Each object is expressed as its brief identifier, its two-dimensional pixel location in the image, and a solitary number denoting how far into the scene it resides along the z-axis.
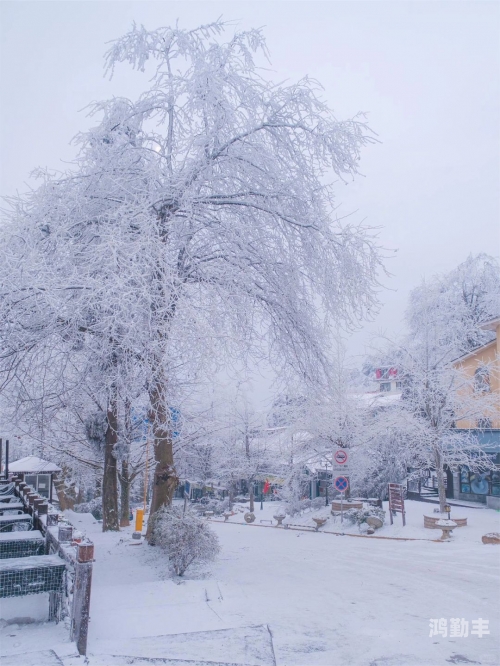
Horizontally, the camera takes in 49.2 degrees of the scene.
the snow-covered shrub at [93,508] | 22.41
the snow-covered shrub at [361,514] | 15.90
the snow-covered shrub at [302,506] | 22.85
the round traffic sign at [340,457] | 16.36
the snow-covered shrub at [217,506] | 29.77
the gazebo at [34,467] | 21.31
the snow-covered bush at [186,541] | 7.45
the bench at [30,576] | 4.85
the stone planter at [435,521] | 15.11
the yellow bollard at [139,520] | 13.77
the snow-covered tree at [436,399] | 17.78
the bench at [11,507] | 9.27
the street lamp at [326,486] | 23.04
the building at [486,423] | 20.16
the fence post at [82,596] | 4.54
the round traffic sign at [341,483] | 16.23
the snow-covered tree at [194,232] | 7.47
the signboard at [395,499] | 15.99
